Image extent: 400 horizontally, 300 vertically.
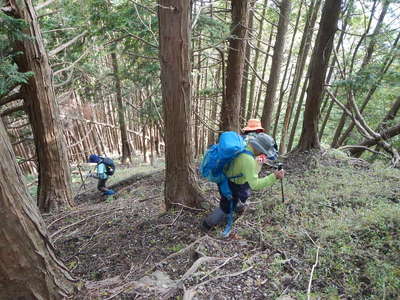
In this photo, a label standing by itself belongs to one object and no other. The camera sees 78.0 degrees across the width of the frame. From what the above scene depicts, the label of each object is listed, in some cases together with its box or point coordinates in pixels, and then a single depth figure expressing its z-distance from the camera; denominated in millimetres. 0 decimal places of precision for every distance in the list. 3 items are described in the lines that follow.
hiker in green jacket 3045
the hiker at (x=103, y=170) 6996
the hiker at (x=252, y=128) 3549
